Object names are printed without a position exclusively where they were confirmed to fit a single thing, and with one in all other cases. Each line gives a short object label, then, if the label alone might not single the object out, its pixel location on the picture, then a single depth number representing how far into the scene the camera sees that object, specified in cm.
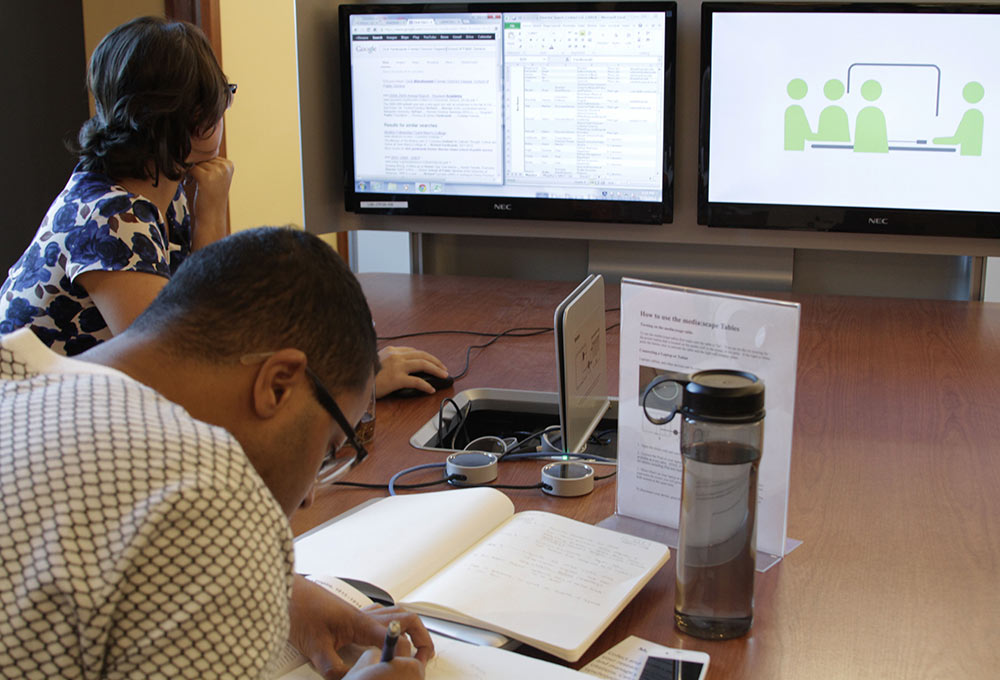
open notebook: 88
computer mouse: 157
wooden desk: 87
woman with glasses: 147
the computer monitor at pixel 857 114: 192
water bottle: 87
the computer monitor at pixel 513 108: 204
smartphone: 82
